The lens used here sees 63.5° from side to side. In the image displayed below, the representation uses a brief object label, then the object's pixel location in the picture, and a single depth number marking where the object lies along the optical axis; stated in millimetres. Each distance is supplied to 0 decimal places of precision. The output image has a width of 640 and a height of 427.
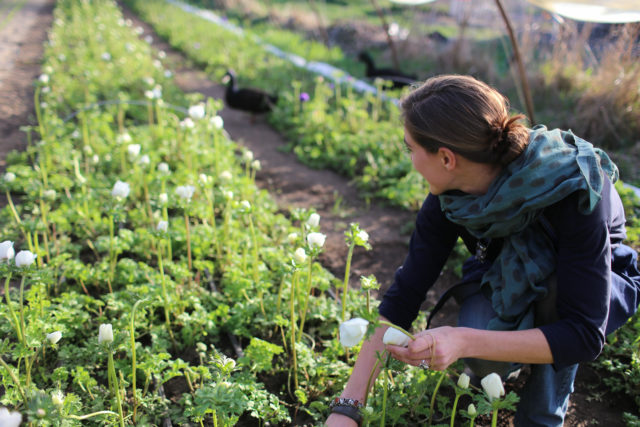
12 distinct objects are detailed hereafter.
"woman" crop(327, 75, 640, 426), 1468
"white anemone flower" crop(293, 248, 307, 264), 1708
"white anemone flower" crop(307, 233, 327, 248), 1707
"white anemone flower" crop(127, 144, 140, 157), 2629
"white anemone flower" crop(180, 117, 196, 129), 3127
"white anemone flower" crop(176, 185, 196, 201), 2168
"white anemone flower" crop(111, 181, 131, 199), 2086
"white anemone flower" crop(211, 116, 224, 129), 2965
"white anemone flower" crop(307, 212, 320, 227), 1887
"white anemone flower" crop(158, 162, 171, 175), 2703
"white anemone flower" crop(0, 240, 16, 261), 1620
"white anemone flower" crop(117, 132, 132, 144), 3049
